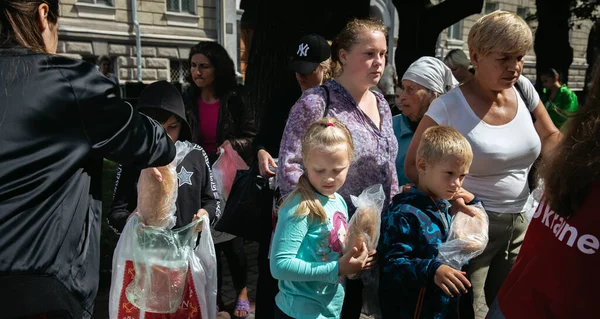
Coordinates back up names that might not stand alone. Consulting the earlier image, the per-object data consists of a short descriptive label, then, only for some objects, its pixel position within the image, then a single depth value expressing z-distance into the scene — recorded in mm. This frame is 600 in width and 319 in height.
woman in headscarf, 3457
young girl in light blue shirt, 2172
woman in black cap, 3051
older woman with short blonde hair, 2494
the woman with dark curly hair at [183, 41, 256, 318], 3832
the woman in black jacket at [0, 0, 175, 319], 1533
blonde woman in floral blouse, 2607
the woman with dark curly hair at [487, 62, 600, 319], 1338
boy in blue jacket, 2188
